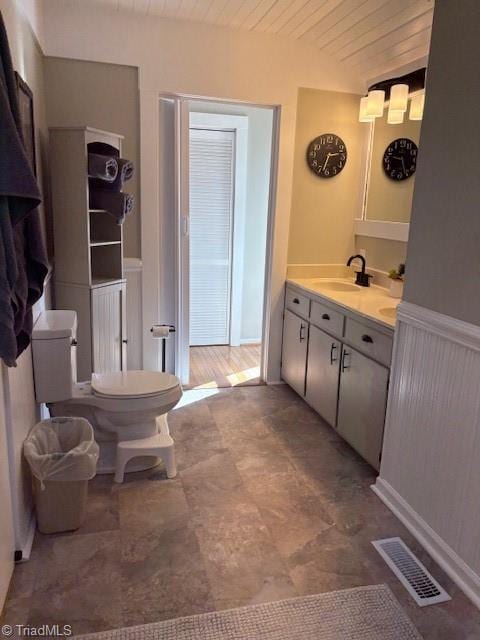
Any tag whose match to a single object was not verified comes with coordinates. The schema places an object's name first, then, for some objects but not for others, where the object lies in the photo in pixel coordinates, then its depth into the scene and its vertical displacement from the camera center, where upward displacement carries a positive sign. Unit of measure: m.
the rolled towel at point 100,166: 2.60 +0.19
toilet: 2.25 -0.94
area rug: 1.62 -1.37
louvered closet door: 4.43 -0.23
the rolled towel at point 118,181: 2.80 +0.13
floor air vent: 1.81 -1.36
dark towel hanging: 1.39 -0.05
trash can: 1.95 -1.08
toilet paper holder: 3.35 -0.83
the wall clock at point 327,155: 3.53 +0.40
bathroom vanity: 2.55 -0.81
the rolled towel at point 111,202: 2.83 +0.01
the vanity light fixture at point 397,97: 2.96 +0.72
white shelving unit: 2.61 -0.31
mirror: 3.14 +0.29
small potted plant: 3.08 -0.41
